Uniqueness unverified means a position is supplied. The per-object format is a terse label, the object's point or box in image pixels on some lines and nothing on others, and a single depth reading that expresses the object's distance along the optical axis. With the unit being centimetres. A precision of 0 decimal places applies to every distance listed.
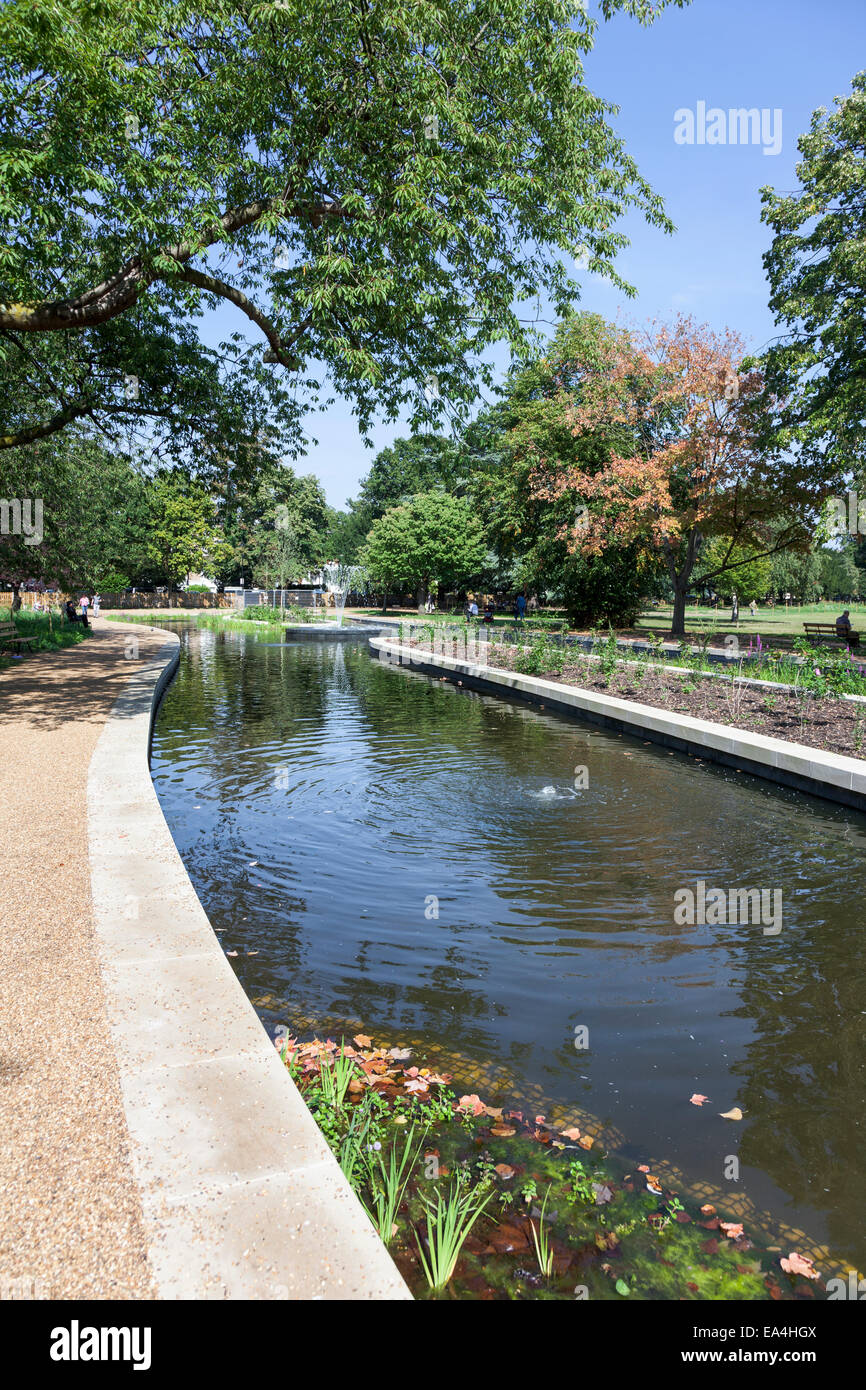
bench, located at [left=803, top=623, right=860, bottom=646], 2612
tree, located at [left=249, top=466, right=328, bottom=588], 6612
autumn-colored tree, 2573
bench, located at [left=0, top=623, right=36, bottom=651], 2130
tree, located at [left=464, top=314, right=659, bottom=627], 3044
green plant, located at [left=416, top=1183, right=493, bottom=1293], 269
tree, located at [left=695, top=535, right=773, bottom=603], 6072
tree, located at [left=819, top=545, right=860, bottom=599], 9544
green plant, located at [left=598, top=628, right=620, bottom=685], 1597
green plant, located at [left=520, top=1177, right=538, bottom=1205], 314
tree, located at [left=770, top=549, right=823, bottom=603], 7406
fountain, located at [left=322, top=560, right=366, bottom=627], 7636
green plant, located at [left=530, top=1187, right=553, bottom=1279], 280
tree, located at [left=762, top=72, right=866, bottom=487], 2267
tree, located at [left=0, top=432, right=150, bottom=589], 2172
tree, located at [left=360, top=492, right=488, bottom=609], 5800
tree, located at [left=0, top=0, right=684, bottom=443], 958
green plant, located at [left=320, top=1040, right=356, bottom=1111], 352
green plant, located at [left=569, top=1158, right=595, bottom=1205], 315
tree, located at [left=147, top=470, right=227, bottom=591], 6731
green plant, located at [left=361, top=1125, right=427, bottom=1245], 290
